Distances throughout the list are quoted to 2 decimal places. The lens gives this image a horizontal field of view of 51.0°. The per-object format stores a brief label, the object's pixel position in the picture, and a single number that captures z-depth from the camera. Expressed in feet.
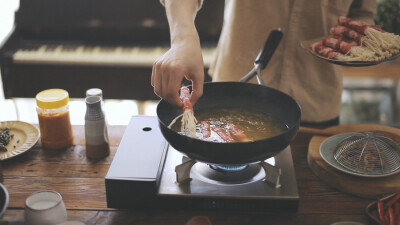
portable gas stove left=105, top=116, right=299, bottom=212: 4.42
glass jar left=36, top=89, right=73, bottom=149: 5.60
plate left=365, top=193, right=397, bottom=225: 4.31
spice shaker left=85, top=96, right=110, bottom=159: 5.35
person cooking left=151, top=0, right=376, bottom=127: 6.49
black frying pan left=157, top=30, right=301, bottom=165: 3.90
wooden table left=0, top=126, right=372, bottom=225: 4.45
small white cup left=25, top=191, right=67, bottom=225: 3.89
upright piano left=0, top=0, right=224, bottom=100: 11.94
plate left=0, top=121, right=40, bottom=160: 5.45
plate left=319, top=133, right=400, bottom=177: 4.78
